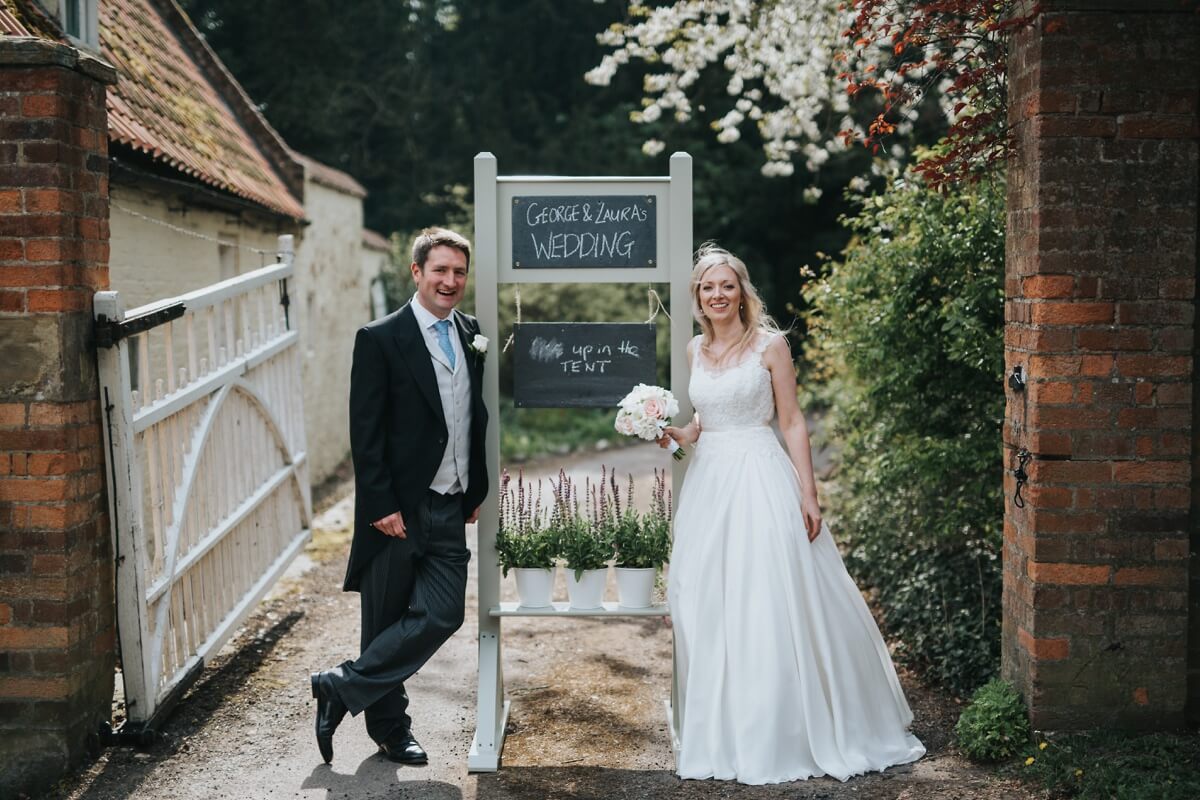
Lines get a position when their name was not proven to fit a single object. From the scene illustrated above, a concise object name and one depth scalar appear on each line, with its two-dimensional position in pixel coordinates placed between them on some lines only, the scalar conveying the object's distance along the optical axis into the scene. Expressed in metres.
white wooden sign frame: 4.79
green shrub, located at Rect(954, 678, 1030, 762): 4.44
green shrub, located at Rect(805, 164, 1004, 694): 5.93
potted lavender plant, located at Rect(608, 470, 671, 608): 4.89
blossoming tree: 7.66
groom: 4.53
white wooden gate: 4.68
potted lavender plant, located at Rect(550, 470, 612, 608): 4.89
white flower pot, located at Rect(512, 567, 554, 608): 4.91
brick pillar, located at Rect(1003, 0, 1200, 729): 4.26
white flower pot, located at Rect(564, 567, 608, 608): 4.89
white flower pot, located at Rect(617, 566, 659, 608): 4.89
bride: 4.45
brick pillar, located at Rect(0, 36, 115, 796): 4.27
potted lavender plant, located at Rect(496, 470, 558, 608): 4.90
